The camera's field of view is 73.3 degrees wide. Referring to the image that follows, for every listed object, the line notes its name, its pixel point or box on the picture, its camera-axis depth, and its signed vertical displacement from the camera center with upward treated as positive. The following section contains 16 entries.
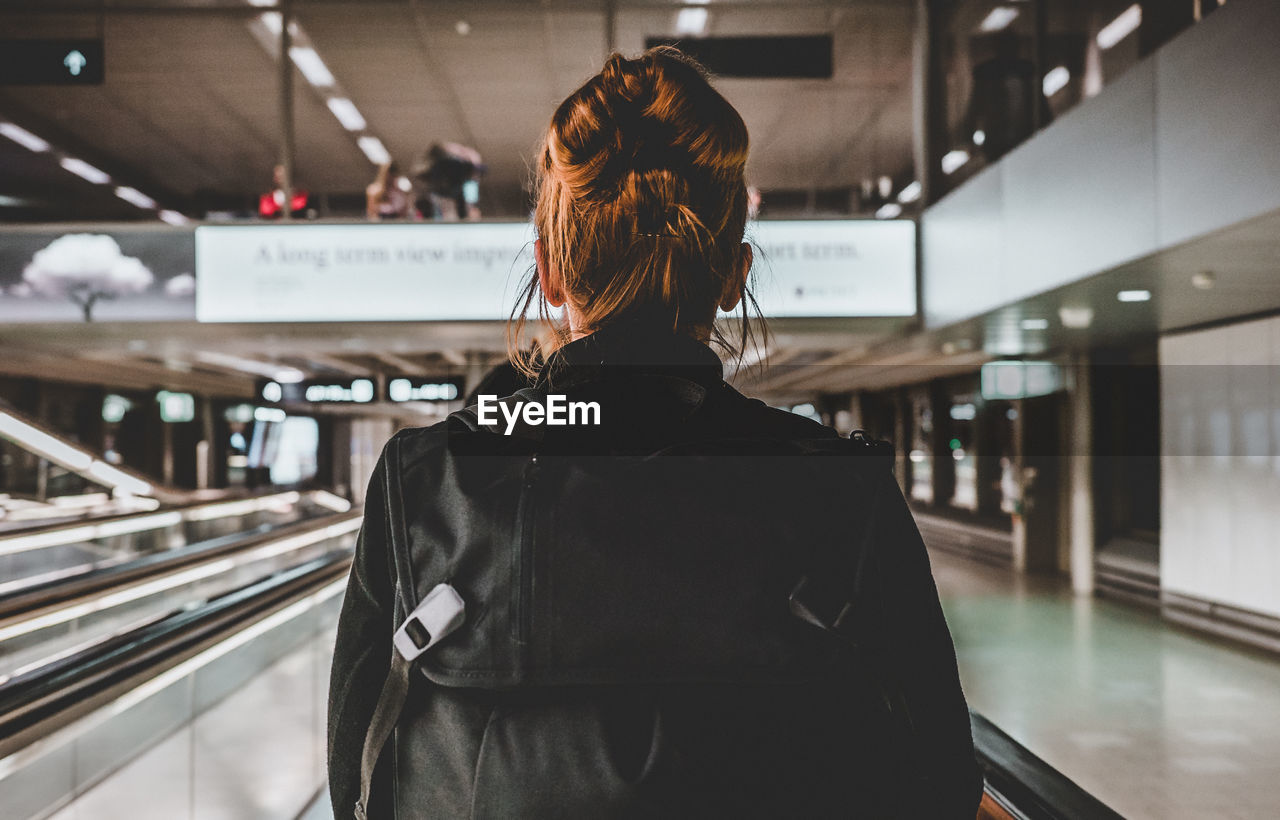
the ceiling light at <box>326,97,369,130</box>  9.29 +3.38
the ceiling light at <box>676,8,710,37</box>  7.85 +3.67
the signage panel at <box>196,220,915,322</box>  7.13 +1.24
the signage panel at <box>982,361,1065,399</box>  11.02 +0.52
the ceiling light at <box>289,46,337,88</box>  8.47 +3.57
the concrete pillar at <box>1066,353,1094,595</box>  10.06 -0.72
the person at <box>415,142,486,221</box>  8.48 +2.40
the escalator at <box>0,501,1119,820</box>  2.16 -1.15
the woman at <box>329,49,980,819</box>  0.72 -0.14
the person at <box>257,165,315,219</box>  8.00 +2.13
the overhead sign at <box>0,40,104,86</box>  7.02 +2.94
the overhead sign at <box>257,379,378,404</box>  9.72 +0.34
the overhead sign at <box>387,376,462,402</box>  9.45 +0.34
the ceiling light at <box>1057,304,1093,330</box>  6.76 +0.85
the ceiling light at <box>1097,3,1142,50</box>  5.19 +2.44
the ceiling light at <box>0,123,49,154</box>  10.20 +3.42
